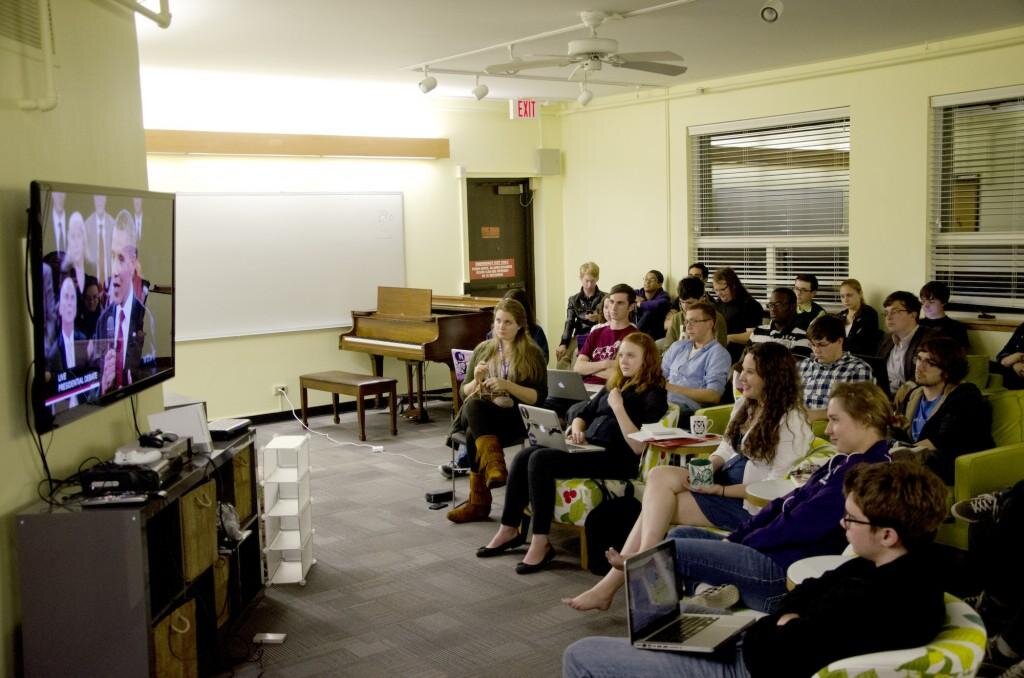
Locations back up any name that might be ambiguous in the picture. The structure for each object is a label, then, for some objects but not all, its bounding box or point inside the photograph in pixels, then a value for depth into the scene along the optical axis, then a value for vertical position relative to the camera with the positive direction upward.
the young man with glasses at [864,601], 2.39 -0.89
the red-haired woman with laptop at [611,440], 5.12 -1.00
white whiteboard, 8.98 -0.04
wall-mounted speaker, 11.05 +0.98
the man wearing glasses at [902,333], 6.75 -0.63
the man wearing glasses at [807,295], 8.43 -0.44
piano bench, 8.50 -1.15
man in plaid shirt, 5.57 -0.68
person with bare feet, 4.22 -0.95
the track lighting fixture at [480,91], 7.50 +1.21
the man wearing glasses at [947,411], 4.80 -0.83
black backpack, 5.04 -1.43
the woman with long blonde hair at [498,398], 6.01 -0.90
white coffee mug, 4.93 -0.88
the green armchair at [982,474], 4.61 -1.10
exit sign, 9.78 +1.39
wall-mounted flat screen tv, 3.47 -0.14
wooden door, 10.89 +0.16
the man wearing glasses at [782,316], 8.20 -0.60
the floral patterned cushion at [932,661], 2.29 -0.97
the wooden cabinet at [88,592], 3.36 -1.12
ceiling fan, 6.31 +1.22
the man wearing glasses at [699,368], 5.91 -0.74
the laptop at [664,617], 2.79 -1.07
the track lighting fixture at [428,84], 7.27 +1.23
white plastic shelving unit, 5.00 -1.28
